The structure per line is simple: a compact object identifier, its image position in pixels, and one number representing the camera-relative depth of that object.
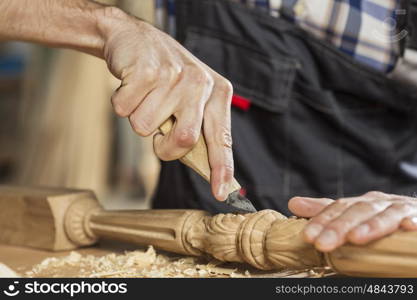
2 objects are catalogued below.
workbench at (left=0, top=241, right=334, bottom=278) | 1.04
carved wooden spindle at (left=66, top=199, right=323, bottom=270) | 0.98
